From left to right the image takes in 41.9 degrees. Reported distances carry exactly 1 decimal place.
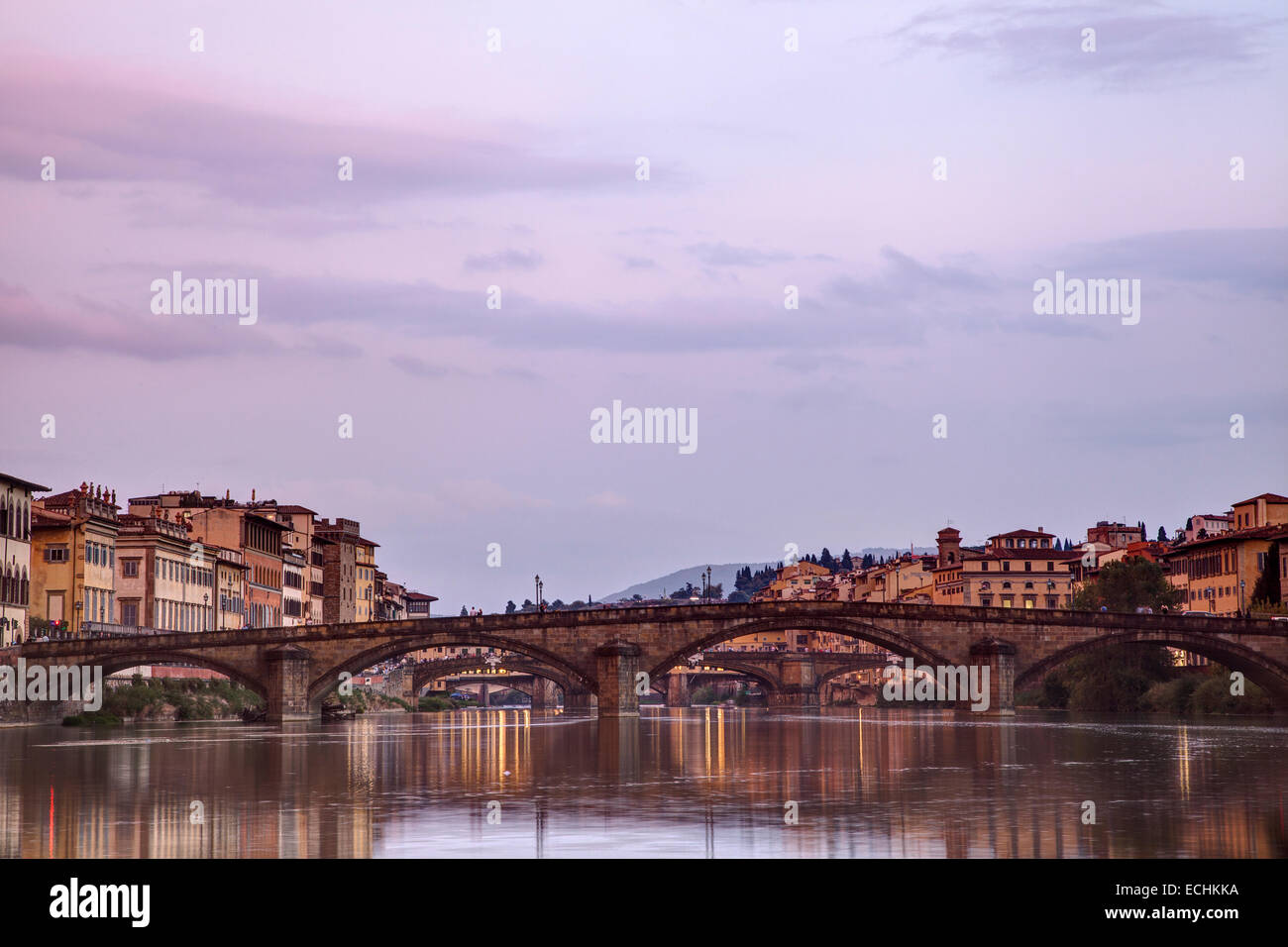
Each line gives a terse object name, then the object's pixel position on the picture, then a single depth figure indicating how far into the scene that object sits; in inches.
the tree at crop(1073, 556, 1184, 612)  4313.5
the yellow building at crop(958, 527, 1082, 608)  6269.7
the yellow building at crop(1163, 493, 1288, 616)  4188.0
